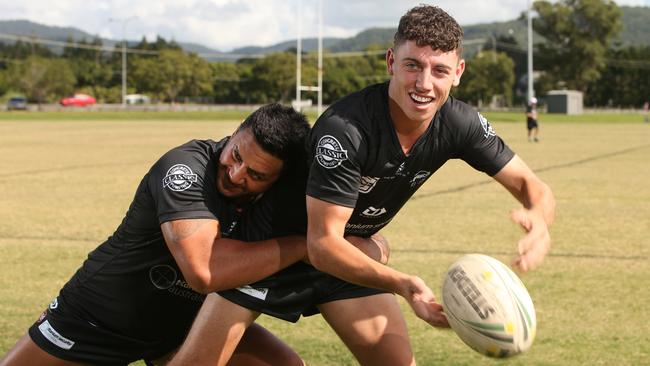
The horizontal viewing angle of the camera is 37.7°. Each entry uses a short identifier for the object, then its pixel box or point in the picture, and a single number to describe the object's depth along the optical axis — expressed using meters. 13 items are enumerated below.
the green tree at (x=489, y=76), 108.75
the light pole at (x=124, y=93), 110.21
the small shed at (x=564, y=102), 88.94
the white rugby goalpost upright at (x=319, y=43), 62.95
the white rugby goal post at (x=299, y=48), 66.06
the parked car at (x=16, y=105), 95.06
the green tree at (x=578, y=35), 111.62
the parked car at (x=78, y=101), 108.44
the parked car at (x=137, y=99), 131.65
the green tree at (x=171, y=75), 116.06
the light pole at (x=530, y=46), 77.62
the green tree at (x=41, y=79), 105.00
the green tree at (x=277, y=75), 120.12
